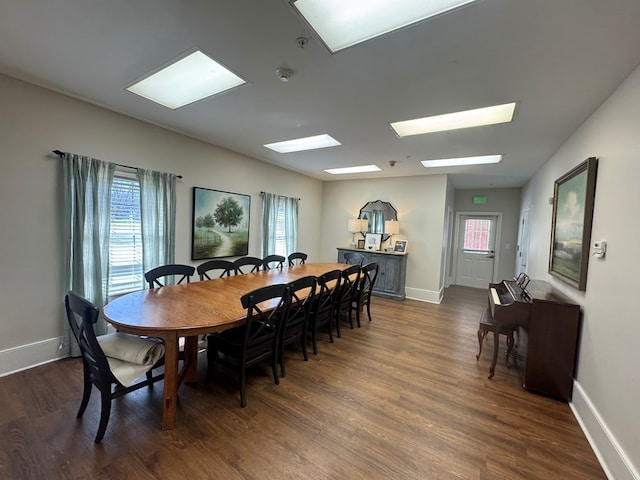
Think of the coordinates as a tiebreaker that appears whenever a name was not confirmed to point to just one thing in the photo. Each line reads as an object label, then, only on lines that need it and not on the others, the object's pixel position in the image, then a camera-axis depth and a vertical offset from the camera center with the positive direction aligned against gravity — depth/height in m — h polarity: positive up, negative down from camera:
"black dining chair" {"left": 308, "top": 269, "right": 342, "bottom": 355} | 2.93 -0.91
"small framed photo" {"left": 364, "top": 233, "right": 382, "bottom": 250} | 5.79 -0.27
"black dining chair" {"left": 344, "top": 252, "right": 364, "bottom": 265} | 5.32 -0.61
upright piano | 2.29 -0.89
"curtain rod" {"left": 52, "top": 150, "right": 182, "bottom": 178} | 2.51 +0.59
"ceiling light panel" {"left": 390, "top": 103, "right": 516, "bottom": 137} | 2.60 +1.21
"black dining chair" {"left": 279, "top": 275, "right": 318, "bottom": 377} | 2.41 -0.88
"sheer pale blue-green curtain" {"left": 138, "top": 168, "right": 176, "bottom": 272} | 3.21 +0.04
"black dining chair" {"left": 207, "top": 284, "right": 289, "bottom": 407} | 2.00 -0.97
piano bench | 2.75 -1.01
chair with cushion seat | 1.58 -0.93
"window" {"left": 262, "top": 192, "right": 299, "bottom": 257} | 4.93 +0.01
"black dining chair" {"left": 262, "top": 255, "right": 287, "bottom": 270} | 4.13 -0.58
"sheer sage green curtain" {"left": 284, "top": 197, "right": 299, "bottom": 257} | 5.51 +0.05
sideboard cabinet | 5.29 -0.88
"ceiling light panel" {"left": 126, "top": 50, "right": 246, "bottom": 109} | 2.12 +1.25
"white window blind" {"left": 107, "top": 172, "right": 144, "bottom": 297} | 2.98 -0.24
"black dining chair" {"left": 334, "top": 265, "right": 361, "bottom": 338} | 3.38 -0.89
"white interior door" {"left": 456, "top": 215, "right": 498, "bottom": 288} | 6.61 -0.43
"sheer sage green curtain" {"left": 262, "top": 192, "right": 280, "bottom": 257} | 4.90 +0.06
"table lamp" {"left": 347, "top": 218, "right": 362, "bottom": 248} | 5.81 +0.06
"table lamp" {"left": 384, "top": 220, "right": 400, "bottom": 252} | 5.48 +0.05
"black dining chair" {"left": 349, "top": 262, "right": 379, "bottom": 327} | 3.80 -0.98
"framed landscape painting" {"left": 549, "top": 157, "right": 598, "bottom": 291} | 2.18 +0.13
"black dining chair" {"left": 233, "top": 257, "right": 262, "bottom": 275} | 3.68 -0.57
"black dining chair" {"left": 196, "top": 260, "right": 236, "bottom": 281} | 3.20 -0.57
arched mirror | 5.75 +0.33
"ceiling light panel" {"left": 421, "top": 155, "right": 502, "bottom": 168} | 4.04 +1.17
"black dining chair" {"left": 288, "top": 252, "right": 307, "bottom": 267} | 4.69 -0.59
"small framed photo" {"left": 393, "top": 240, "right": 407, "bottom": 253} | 5.53 -0.35
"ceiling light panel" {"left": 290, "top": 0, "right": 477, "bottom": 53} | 1.36 +1.18
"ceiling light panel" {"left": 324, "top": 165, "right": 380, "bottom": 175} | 5.00 +1.18
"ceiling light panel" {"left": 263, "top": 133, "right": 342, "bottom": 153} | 3.62 +1.21
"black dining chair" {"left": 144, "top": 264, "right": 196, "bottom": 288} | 2.72 -0.57
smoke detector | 1.94 +1.13
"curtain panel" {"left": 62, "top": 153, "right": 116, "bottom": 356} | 2.58 -0.11
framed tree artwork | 3.83 -0.03
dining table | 1.71 -0.69
